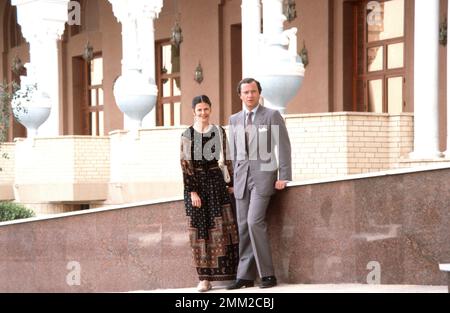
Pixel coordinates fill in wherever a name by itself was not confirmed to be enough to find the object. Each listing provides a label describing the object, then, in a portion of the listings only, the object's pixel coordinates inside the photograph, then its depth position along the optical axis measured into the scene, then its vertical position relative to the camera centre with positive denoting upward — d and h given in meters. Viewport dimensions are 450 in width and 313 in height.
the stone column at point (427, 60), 11.59 +0.89
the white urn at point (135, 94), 14.24 +0.63
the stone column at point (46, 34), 19.39 +2.09
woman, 6.94 -0.51
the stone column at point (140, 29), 17.33 +1.95
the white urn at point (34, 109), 16.77 +0.51
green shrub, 13.47 -1.02
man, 6.86 -0.22
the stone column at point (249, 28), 15.33 +1.72
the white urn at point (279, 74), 9.56 +0.60
